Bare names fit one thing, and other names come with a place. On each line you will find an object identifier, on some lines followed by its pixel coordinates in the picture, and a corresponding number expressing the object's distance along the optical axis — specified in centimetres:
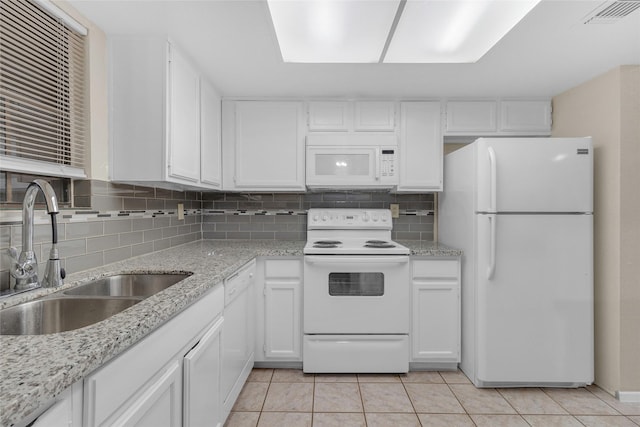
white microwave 269
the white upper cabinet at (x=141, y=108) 178
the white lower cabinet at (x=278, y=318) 246
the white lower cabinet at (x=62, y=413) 62
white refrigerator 219
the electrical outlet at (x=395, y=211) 306
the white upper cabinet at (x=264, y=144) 274
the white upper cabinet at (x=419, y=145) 274
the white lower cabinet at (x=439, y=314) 247
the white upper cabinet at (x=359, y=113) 273
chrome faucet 121
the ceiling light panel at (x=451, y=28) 153
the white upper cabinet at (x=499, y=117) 273
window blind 126
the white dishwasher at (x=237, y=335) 176
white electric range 240
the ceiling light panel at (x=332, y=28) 154
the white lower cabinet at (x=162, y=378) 81
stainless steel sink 111
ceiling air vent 150
